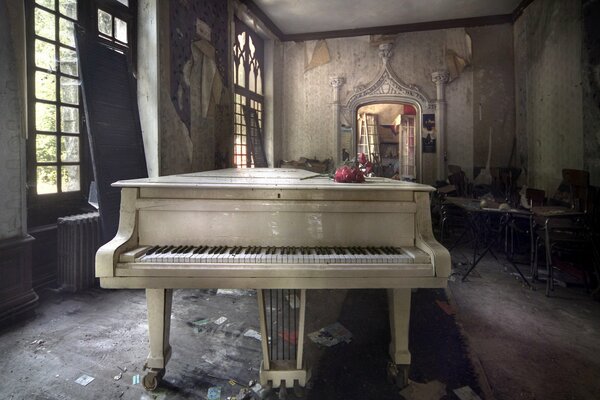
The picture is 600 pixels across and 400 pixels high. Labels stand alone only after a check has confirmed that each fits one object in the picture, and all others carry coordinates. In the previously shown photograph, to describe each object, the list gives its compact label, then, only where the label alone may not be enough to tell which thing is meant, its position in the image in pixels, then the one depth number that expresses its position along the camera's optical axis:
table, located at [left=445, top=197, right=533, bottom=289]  3.77
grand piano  1.92
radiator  3.40
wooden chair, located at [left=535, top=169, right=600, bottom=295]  3.54
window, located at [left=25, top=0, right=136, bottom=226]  3.29
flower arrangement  2.29
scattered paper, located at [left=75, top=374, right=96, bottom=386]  2.09
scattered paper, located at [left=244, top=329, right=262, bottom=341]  2.68
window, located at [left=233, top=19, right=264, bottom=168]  6.84
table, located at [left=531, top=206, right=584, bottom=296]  3.43
